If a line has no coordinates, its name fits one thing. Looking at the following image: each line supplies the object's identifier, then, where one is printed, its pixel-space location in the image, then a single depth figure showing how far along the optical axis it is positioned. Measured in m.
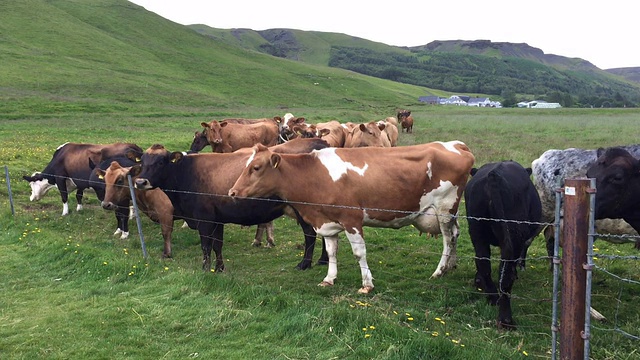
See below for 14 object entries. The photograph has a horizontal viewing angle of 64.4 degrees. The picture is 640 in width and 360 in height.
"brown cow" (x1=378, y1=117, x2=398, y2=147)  24.19
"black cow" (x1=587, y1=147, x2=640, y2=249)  6.47
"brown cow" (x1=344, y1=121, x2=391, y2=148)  18.22
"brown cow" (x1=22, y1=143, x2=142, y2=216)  14.18
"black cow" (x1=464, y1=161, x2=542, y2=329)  6.62
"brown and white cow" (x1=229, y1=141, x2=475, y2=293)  8.29
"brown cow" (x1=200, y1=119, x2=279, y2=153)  18.77
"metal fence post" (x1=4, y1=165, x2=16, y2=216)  12.63
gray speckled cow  8.52
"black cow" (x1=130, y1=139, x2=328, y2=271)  9.34
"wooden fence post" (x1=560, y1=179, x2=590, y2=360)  4.42
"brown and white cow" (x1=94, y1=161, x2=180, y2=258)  10.65
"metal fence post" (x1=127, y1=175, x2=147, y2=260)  9.30
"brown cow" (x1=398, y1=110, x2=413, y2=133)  40.41
